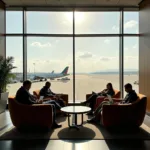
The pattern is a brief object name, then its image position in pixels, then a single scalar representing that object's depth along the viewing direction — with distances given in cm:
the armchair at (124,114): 464
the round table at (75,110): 491
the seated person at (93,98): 671
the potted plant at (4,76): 675
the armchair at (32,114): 464
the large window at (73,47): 794
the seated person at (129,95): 484
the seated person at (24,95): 474
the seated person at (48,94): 657
